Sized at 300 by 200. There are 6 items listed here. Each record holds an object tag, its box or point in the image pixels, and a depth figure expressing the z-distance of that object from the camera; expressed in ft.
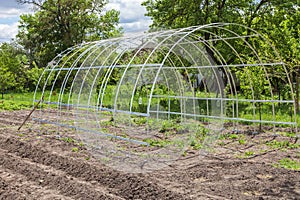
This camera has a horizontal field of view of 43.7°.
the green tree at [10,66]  57.52
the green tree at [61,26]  78.12
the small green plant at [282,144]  26.82
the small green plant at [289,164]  21.76
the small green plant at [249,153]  24.43
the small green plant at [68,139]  28.93
